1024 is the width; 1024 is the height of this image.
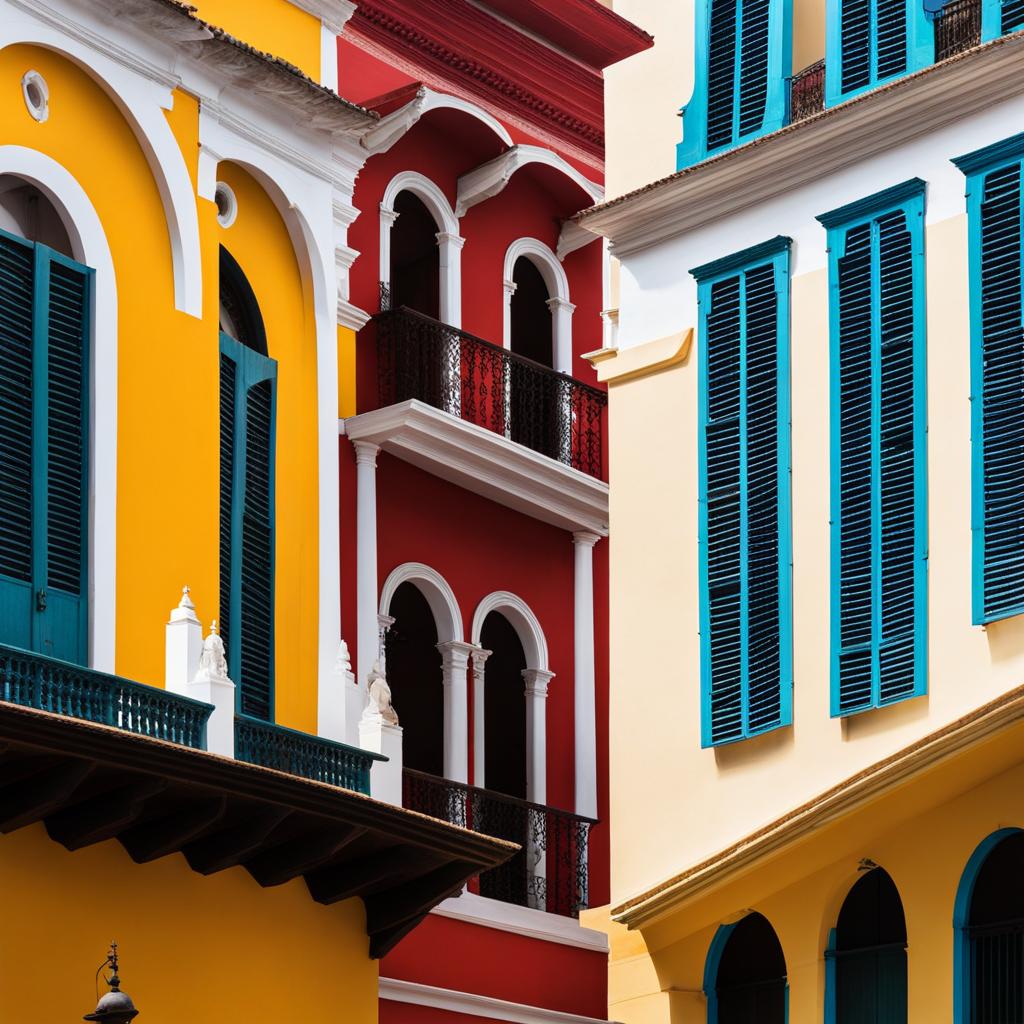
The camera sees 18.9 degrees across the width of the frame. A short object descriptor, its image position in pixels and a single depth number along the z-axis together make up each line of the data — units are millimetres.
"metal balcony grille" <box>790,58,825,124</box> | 20062
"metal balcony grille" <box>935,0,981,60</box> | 19234
